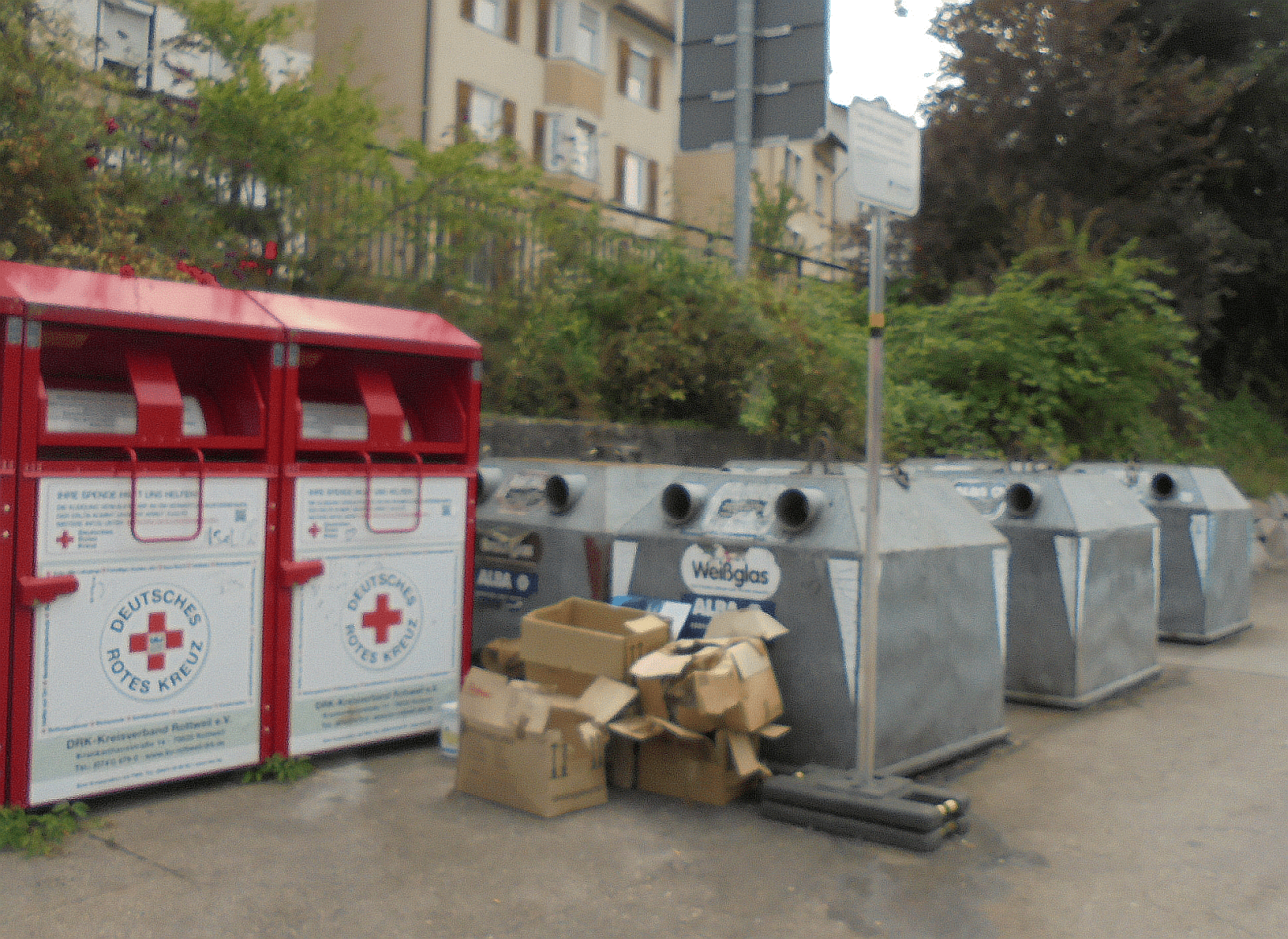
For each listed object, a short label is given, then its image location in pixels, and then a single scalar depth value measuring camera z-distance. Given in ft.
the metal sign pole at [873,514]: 13.17
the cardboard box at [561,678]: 14.20
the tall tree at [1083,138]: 47.78
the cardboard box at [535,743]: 13.10
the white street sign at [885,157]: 12.95
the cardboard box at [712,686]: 12.97
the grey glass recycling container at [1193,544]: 28.27
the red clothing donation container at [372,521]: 14.48
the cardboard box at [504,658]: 16.47
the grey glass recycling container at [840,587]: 14.29
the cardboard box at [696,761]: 13.56
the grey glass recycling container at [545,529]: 17.28
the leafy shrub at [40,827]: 11.52
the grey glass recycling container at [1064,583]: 20.24
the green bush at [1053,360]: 36.45
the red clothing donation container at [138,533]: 12.17
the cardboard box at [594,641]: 13.87
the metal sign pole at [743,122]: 30.30
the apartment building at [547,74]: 65.16
